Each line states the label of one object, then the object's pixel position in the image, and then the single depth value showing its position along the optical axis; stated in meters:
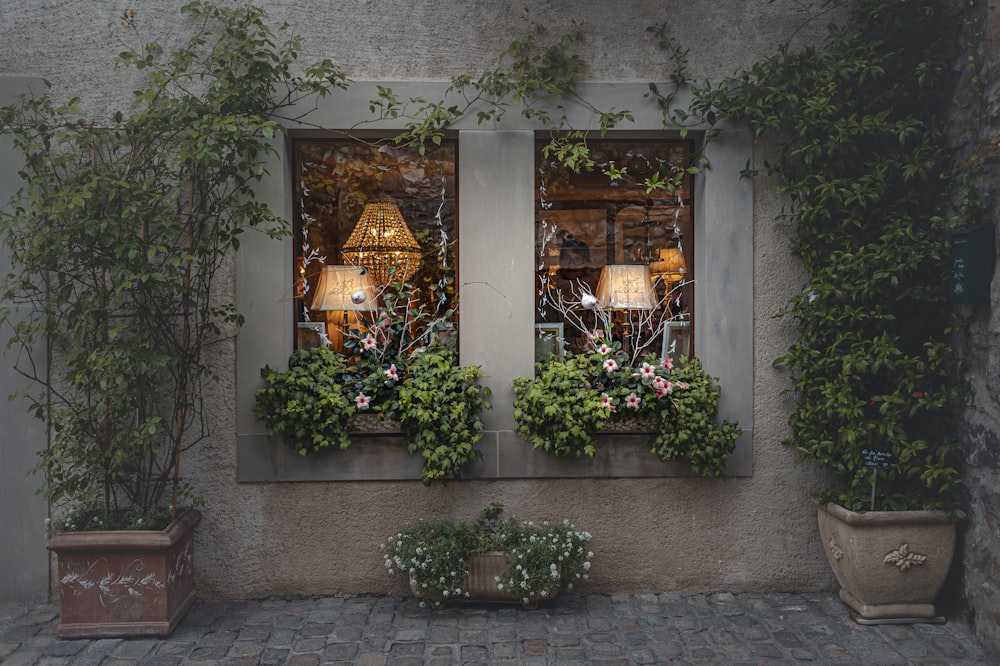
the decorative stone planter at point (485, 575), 4.65
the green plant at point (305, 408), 4.77
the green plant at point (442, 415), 4.76
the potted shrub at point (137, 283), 4.27
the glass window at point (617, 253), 5.29
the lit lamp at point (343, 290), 5.23
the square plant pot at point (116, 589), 4.31
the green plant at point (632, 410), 4.82
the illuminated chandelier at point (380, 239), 5.28
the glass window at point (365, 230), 5.21
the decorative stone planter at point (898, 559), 4.39
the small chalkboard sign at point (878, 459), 4.42
